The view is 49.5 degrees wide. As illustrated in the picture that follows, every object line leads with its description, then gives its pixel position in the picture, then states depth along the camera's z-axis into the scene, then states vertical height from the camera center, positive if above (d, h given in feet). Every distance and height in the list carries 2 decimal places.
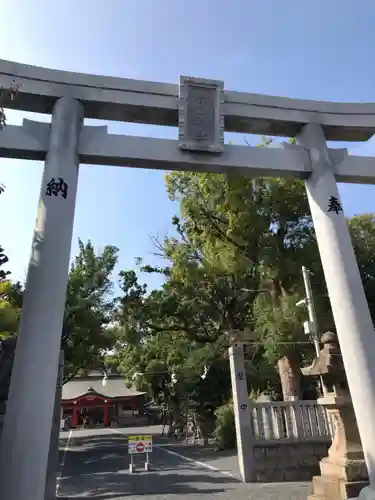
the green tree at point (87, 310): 62.64 +19.39
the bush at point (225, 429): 46.78 +0.99
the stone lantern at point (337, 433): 18.04 +0.00
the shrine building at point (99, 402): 112.88 +10.72
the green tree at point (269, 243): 38.55 +18.38
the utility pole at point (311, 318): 29.61 +7.79
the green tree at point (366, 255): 43.68 +17.53
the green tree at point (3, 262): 16.03 +6.87
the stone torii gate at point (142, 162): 14.03 +12.07
